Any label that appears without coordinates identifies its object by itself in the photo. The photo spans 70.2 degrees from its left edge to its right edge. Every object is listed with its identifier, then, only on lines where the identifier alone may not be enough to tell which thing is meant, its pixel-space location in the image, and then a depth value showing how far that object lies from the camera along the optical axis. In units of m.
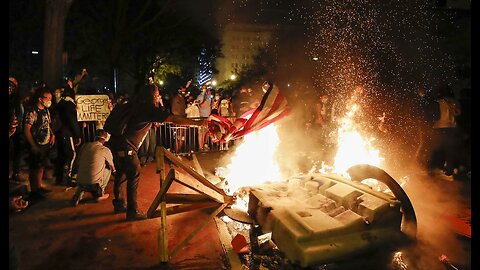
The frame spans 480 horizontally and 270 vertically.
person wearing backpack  6.23
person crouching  6.96
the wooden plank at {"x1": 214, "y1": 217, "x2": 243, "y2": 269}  4.71
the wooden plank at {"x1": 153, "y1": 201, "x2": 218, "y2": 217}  5.25
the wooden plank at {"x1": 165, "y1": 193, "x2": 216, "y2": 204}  5.42
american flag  6.81
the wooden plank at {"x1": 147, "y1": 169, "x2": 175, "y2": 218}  4.62
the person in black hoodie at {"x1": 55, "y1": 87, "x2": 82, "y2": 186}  8.13
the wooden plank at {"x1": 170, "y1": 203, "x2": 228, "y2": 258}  4.73
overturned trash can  4.22
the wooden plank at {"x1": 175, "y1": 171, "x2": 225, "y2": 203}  4.85
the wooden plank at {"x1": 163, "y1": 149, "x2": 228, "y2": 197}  5.18
